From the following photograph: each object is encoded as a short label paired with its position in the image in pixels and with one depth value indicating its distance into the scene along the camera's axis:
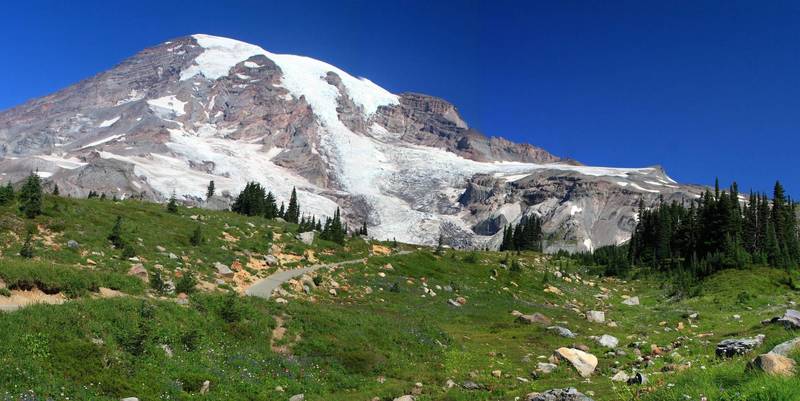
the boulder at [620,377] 18.00
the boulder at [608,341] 27.14
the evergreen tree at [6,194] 37.97
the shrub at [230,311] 21.83
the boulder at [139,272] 30.27
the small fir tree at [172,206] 58.69
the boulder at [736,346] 17.34
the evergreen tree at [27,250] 28.67
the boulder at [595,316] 41.54
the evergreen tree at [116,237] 35.81
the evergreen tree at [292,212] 126.71
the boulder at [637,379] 15.62
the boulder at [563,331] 31.72
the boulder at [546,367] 21.69
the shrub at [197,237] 43.22
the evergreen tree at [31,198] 35.56
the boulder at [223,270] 38.38
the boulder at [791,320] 22.61
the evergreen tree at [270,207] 104.78
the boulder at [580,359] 21.25
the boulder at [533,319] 37.47
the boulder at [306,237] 59.08
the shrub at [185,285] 28.53
